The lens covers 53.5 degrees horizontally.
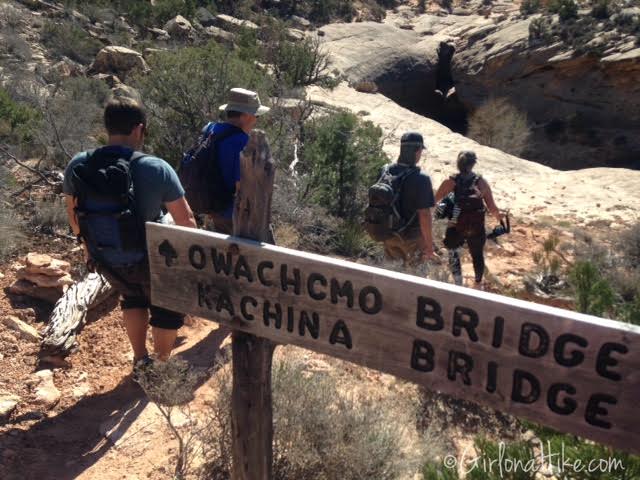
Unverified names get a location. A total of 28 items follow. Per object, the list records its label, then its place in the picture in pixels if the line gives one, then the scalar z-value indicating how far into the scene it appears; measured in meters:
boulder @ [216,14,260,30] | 19.61
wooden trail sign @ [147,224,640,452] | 1.44
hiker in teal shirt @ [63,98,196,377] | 2.86
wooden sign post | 2.01
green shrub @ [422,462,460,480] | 2.26
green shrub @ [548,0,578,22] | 19.89
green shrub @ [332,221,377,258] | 6.66
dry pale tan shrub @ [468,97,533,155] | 17.14
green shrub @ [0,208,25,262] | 4.80
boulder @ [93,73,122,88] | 12.01
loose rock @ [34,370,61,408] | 3.45
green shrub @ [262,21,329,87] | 14.70
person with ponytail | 5.20
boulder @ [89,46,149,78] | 13.16
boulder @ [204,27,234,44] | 17.86
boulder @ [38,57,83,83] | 12.04
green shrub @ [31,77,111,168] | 6.84
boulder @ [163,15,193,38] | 17.70
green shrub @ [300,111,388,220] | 7.54
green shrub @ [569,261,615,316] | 3.99
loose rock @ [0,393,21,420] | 3.29
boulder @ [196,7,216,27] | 19.97
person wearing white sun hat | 3.43
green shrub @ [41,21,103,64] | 14.55
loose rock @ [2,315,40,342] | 3.96
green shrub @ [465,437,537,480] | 2.34
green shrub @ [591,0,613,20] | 19.27
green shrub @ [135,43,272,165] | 7.16
